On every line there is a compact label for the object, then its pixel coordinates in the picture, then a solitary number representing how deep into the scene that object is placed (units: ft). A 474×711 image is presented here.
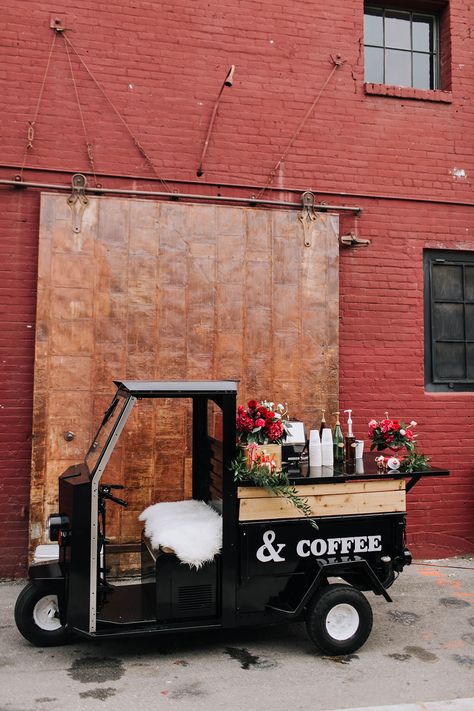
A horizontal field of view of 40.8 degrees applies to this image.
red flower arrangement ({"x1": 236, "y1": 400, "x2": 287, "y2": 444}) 14.96
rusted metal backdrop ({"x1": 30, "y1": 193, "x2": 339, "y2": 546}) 20.22
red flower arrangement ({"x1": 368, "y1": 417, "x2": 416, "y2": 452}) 16.83
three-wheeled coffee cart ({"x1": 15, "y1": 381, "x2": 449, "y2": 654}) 14.06
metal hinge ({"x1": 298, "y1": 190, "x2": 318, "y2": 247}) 22.29
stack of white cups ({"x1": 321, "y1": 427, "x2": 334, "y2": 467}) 16.34
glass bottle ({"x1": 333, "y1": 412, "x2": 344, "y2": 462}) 17.24
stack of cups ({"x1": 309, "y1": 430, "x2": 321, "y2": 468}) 16.12
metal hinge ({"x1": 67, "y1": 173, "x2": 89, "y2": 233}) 20.61
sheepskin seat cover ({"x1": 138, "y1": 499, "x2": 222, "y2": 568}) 14.07
